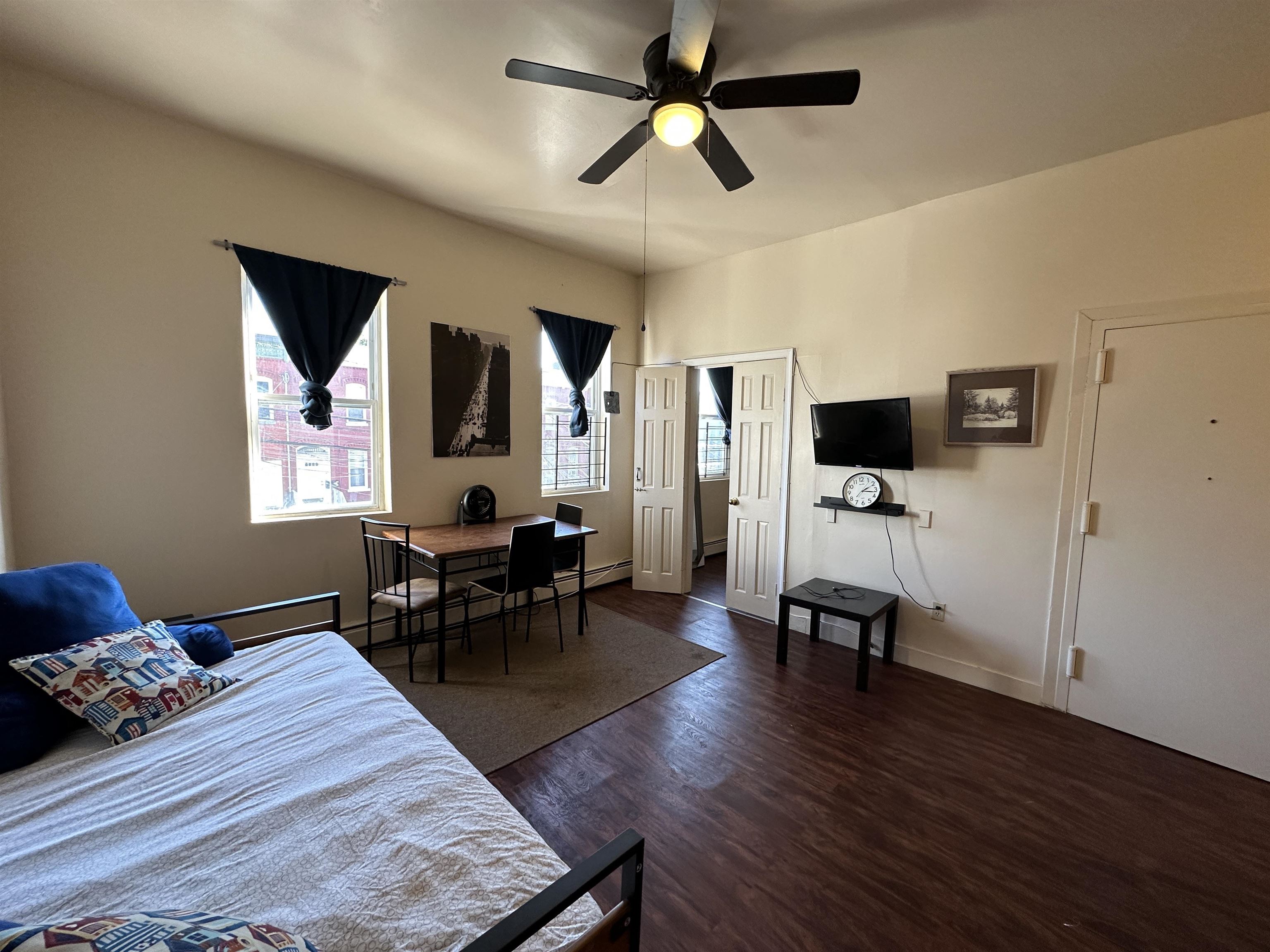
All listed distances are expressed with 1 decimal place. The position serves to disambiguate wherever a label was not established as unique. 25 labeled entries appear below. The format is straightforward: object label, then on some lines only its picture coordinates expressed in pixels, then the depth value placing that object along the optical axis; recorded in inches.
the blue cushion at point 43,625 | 52.3
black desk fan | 147.0
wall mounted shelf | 129.2
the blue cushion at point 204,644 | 74.2
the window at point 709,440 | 242.1
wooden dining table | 113.2
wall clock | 130.9
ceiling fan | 63.1
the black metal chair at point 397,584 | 115.6
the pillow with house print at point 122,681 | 55.9
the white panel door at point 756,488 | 155.8
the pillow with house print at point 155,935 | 22.9
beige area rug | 96.5
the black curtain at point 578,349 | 165.6
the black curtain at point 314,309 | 110.5
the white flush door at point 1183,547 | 88.4
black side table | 113.8
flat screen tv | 123.0
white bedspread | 36.5
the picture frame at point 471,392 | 141.9
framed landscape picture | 110.2
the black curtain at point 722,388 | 238.1
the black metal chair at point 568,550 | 155.6
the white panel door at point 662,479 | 178.2
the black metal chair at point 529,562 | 121.7
